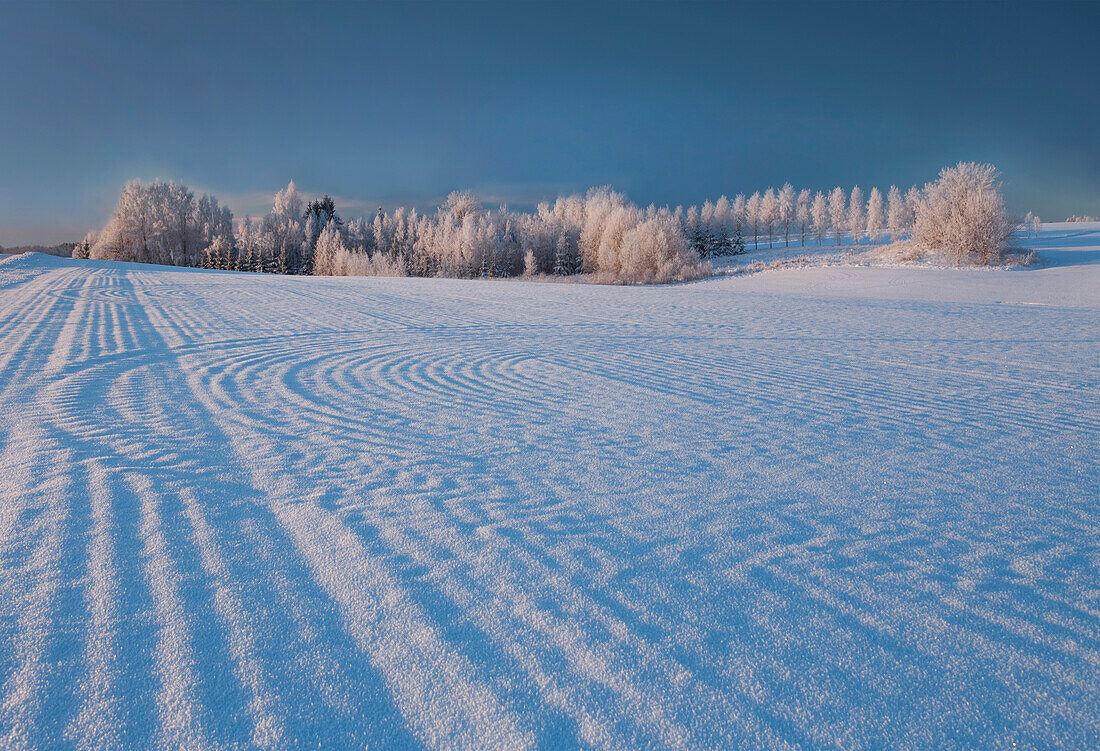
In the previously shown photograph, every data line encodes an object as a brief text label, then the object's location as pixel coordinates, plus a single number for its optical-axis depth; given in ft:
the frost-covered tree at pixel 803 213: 248.73
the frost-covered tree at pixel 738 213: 245.80
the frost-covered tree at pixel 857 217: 228.22
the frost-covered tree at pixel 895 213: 204.48
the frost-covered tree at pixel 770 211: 251.60
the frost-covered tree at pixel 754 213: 257.14
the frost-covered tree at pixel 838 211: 232.12
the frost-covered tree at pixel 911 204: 213.50
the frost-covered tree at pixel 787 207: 250.43
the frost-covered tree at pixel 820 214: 239.71
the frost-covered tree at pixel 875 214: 222.89
